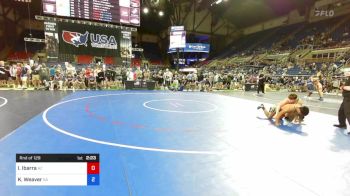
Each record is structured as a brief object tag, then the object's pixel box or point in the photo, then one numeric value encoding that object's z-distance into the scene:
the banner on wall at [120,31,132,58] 19.61
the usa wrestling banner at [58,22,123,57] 18.03
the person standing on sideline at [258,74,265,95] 14.66
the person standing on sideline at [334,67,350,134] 5.16
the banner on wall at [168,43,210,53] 33.30
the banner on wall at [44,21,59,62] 16.82
